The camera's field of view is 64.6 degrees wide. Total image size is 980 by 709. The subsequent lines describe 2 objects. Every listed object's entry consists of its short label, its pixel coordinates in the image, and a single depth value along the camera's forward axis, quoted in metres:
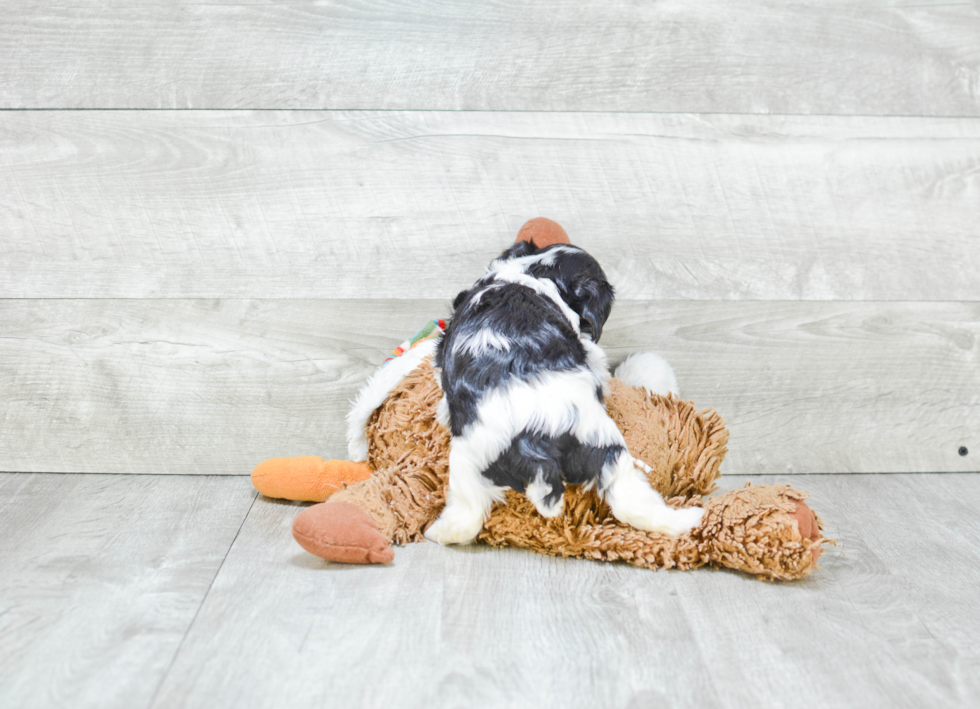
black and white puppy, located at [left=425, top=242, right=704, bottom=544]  0.86
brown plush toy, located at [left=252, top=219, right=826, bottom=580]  0.89
